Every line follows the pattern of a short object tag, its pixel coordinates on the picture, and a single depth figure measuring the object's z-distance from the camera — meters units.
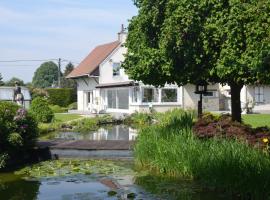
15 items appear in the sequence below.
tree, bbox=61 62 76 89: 87.20
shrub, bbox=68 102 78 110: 56.26
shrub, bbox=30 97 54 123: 31.83
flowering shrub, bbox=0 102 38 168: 15.45
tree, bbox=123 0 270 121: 12.28
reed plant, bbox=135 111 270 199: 9.25
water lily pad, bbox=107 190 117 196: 10.88
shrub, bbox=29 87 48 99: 55.42
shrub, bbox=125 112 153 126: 32.47
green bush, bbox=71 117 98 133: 28.98
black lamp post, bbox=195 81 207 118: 16.58
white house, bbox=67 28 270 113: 41.28
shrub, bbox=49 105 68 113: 51.81
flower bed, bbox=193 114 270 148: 12.32
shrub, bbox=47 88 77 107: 58.90
